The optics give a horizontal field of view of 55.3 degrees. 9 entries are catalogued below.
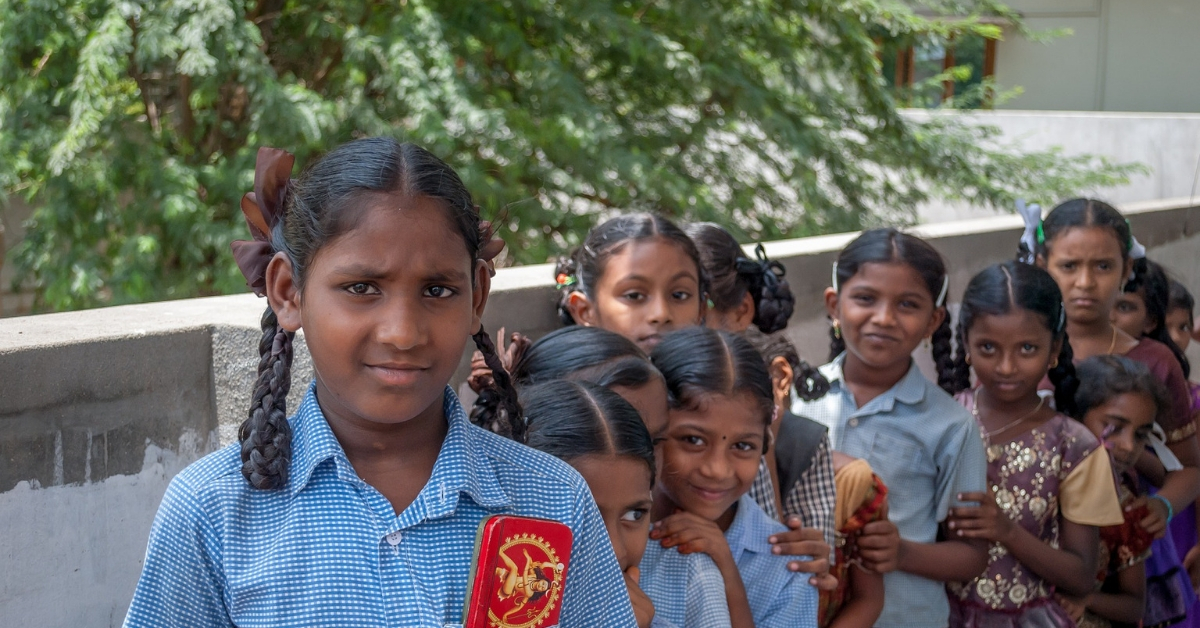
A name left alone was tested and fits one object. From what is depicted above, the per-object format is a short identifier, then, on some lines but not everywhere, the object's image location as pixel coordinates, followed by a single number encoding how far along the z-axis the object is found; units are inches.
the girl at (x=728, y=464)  86.7
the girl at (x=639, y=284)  109.6
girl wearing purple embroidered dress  116.3
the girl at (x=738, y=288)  124.6
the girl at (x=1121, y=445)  131.6
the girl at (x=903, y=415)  110.2
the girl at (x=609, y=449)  73.6
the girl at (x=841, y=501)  98.9
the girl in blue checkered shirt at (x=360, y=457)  51.3
